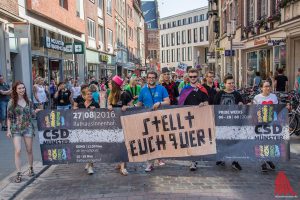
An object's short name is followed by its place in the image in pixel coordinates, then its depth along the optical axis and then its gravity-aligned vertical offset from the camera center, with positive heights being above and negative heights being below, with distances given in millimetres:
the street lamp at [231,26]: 18527 +4266
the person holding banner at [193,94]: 4878 -131
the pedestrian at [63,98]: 8574 -278
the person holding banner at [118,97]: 4892 -163
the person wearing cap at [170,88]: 7243 -22
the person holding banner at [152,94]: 4922 -122
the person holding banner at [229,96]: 4834 -182
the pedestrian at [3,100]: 8485 -305
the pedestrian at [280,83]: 10558 +82
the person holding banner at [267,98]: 4894 -231
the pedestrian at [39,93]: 9500 -125
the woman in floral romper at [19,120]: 4586 -506
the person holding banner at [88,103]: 4851 -256
